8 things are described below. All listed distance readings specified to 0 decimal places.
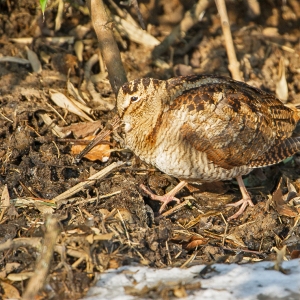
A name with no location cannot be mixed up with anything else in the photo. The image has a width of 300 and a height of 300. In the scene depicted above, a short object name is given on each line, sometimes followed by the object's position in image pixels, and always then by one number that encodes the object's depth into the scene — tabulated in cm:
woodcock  974
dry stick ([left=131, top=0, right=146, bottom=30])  963
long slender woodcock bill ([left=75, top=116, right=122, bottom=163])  1022
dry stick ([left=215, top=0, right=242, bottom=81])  1256
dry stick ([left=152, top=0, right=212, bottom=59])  1395
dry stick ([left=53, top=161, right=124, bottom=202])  1000
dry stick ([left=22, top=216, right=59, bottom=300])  682
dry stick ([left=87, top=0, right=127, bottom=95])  1140
